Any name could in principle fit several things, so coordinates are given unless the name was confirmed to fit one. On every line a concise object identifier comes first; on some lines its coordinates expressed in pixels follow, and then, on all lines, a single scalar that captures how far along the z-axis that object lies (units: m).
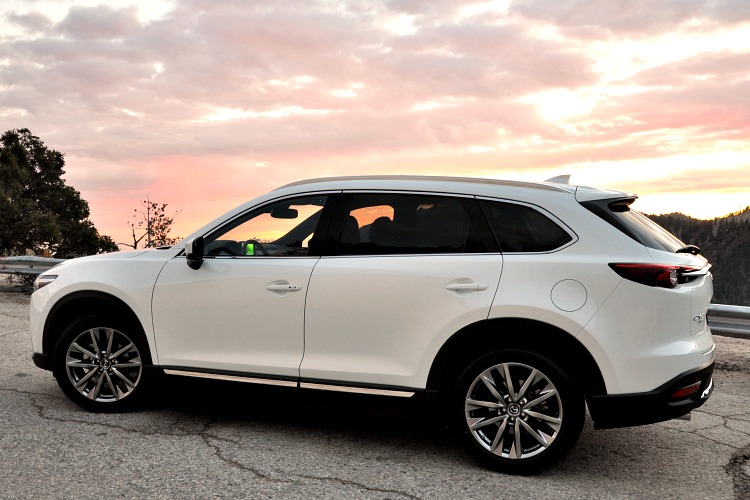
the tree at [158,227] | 28.14
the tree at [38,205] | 42.25
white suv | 4.28
